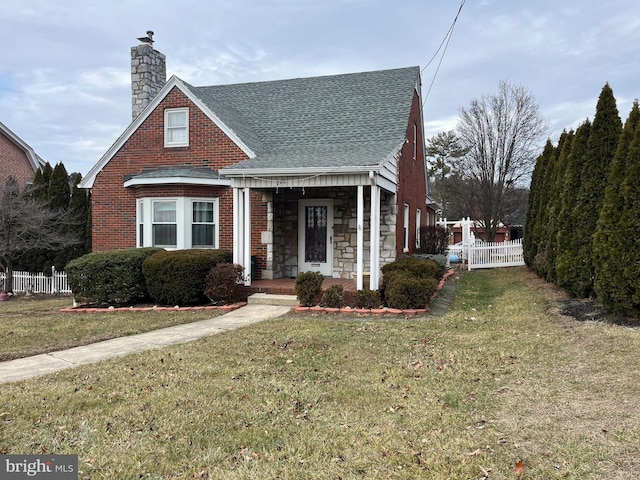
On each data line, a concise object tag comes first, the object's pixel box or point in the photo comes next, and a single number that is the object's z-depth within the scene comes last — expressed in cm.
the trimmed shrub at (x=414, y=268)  1050
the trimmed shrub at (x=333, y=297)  936
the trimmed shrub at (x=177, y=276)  1017
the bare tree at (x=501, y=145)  2677
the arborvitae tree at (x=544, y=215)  1339
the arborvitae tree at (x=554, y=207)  1166
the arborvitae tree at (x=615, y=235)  728
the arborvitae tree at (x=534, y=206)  1545
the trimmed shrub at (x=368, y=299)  927
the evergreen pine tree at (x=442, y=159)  3956
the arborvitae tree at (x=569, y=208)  983
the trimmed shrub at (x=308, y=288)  950
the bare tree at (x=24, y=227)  1528
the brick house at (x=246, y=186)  1193
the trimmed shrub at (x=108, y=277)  1040
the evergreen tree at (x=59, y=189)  1764
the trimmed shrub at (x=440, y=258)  1500
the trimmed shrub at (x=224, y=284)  1005
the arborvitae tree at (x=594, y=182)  920
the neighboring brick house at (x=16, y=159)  2330
